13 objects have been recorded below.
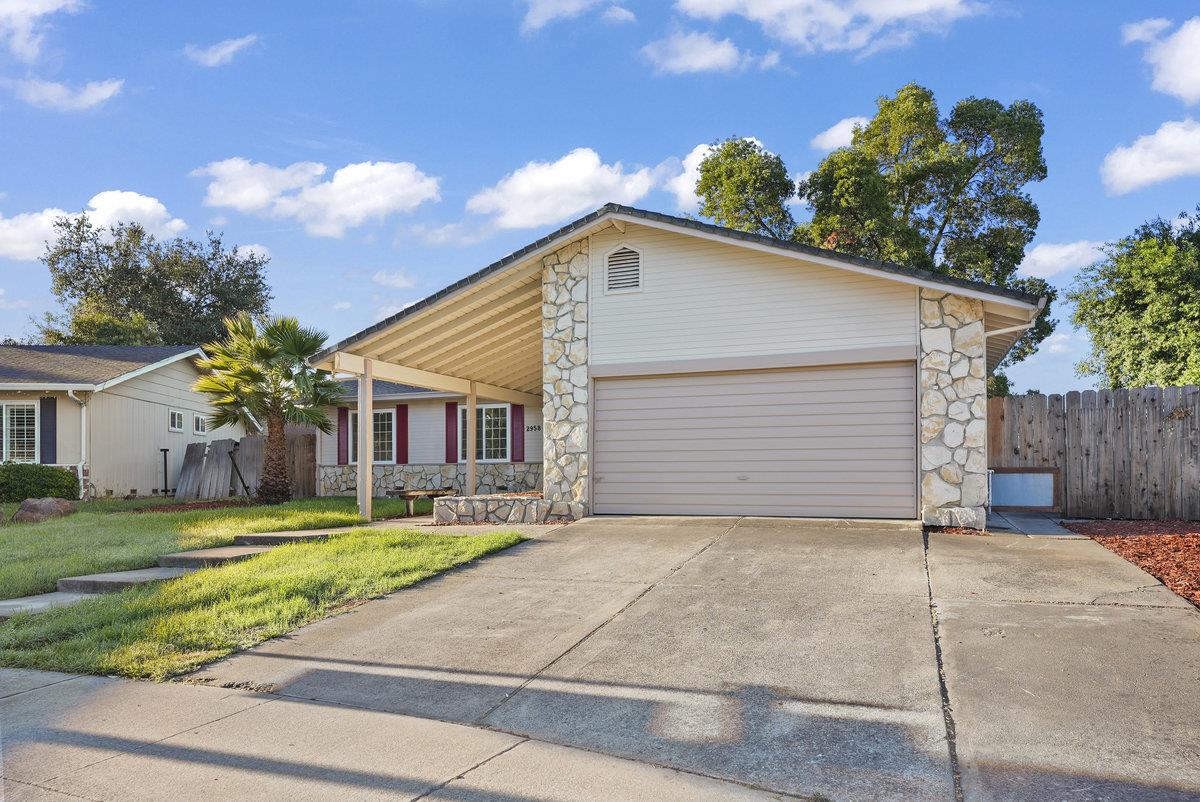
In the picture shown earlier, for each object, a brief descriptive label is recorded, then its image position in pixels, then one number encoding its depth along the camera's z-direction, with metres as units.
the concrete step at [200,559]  8.98
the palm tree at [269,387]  16.70
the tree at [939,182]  22.94
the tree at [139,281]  35.94
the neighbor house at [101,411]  19.27
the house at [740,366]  9.91
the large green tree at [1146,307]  17.52
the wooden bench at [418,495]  14.89
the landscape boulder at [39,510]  14.62
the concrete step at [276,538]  10.27
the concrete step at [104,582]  7.79
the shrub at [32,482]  17.97
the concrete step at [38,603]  6.89
